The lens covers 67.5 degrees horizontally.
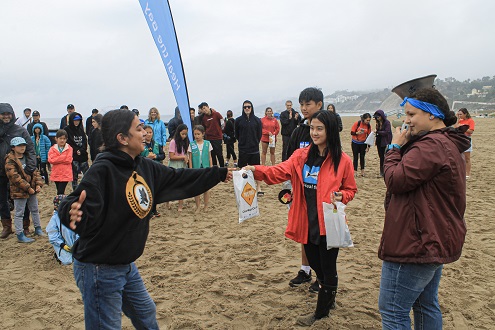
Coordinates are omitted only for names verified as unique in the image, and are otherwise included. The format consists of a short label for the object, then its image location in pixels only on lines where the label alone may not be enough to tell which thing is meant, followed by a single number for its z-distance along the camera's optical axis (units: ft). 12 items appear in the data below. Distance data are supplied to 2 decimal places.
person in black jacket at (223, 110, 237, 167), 36.06
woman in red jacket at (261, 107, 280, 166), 33.24
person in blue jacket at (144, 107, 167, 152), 29.25
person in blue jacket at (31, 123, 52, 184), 32.68
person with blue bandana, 7.25
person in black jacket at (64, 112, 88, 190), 28.63
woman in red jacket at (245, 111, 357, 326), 10.86
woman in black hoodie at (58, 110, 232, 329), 7.38
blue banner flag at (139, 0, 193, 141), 19.13
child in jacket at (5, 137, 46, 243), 18.67
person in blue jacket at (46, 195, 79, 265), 15.11
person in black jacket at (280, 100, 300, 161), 32.91
